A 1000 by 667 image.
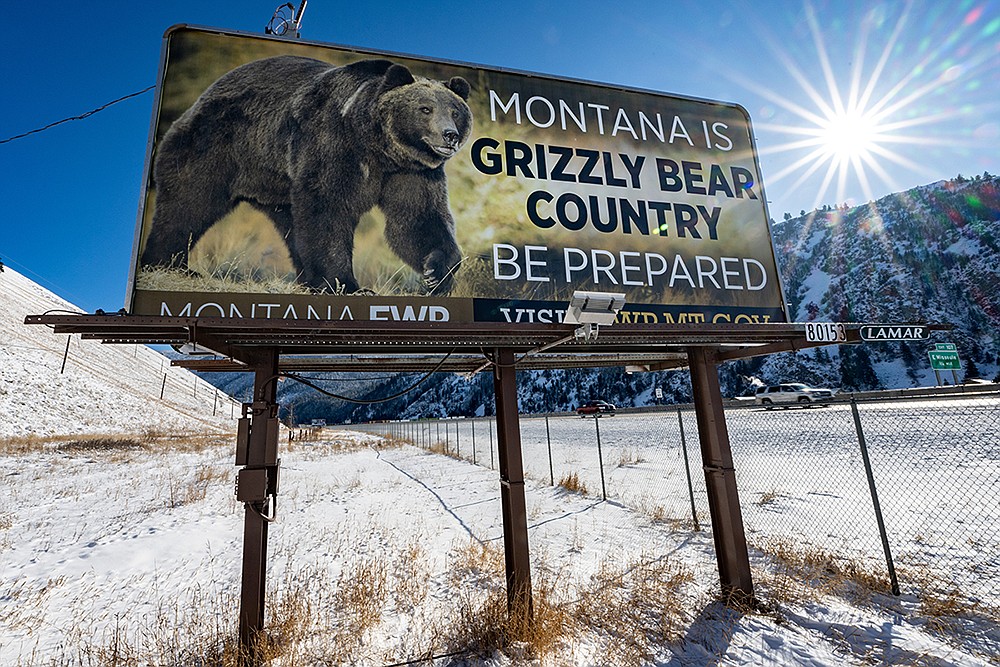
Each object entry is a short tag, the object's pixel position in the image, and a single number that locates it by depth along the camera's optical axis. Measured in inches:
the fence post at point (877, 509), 213.3
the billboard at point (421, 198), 177.2
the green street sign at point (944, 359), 1095.5
